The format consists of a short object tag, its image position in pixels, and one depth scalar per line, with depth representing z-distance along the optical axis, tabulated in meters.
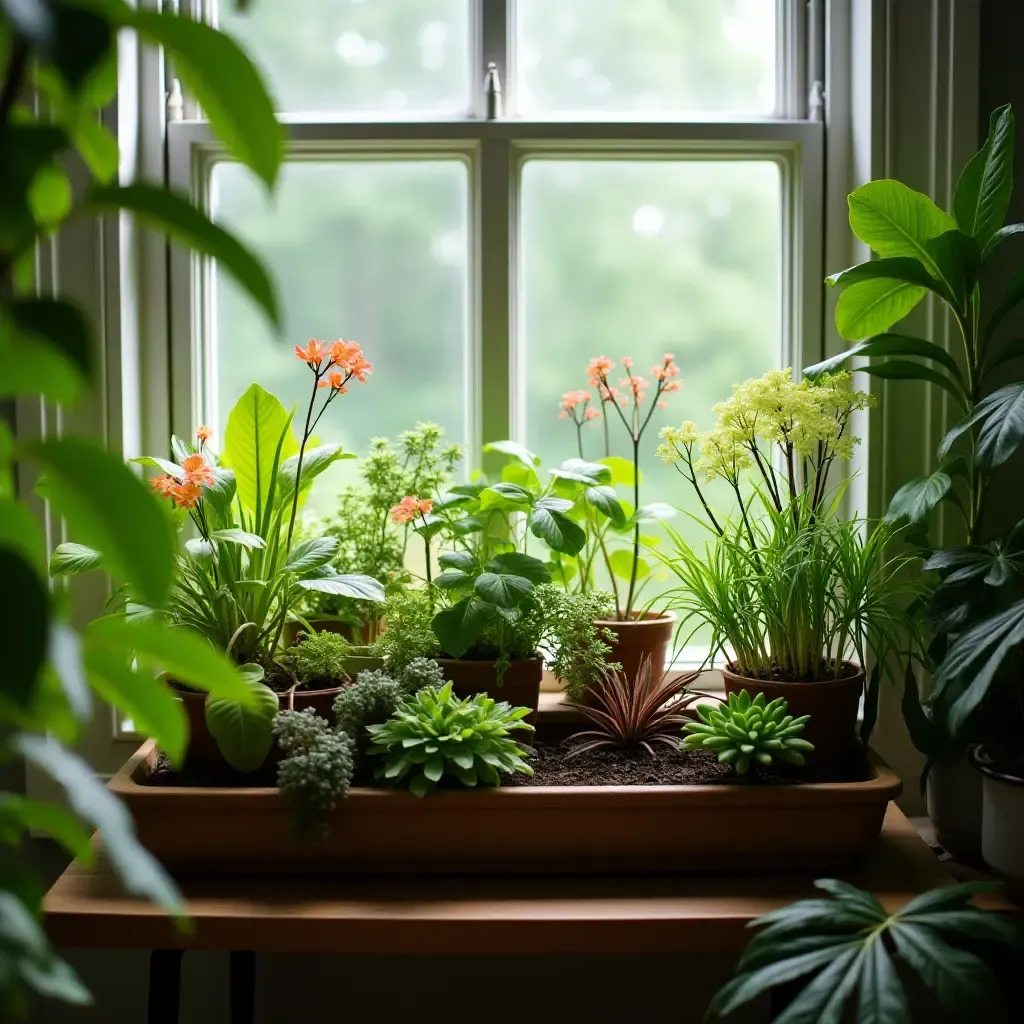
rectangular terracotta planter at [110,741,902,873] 1.18
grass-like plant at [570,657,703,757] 1.38
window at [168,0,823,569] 1.66
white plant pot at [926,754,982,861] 1.33
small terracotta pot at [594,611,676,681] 1.50
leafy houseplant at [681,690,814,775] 1.20
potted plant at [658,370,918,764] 1.33
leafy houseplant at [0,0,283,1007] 0.48
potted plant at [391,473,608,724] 1.33
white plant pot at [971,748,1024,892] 1.16
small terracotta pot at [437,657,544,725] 1.38
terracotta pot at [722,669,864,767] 1.30
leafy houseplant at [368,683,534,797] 1.19
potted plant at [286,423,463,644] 1.54
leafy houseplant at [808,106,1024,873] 1.15
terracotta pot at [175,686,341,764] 1.26
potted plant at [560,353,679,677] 1.51
